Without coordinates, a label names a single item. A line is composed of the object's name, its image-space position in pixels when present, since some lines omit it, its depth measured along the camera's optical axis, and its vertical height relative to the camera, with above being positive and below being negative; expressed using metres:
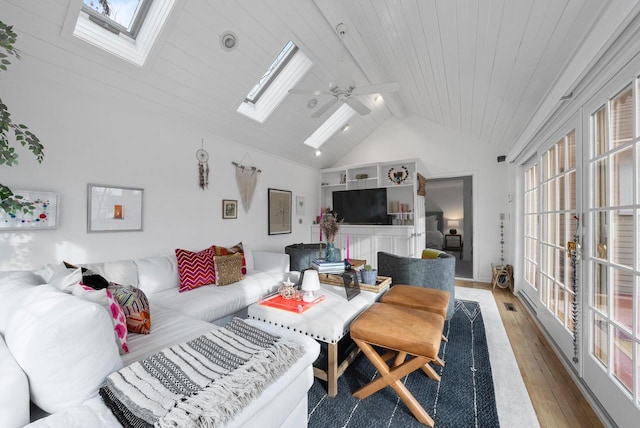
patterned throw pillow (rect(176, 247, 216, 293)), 2.66 -0.55
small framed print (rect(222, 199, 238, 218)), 3.64 +0.12
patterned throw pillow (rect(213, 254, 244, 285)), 2.76 -0.56
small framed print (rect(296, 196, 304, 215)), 5.12 +0.22
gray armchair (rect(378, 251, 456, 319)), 2.77 -0.59
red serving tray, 1.91 -0.66
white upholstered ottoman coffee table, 1.70 -0.71
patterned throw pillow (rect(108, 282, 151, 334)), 1.63 -0.58
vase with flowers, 2.71 -0.17
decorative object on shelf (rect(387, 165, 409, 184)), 4.86 +0.77
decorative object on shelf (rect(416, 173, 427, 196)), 4.64 +0.57
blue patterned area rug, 1.51 -1.16
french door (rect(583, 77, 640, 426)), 1.35 -0.21
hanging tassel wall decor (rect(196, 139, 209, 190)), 3.32 +0.62
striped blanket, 0.87 -0.63
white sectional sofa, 0.85 -0.53
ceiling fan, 2.44 +1.25
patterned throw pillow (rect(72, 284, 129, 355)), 1.27 -0.47
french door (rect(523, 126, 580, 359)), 2.12 -0.16
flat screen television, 4.91 +0.21
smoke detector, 2.44 +1.65
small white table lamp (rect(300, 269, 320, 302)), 2.01 -0.52
